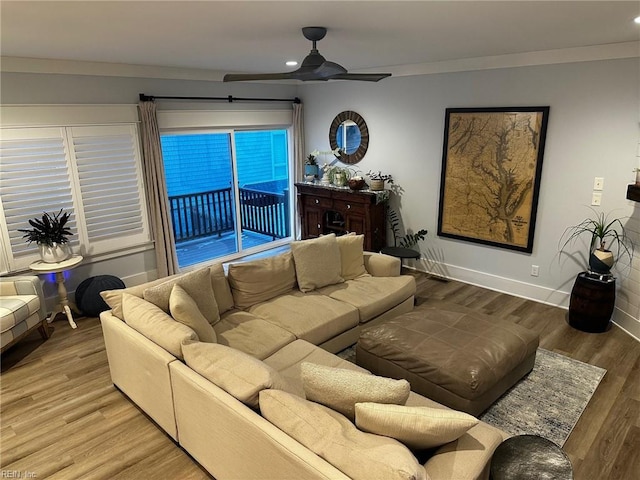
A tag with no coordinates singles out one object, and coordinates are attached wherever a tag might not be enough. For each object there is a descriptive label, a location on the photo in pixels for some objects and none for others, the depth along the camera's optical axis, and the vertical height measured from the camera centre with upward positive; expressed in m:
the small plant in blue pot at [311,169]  6.47 -0.42
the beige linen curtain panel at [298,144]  6.59 -0.06
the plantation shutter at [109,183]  4.56 -0.43
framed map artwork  4.50 -0.40
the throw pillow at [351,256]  4.17 -1.10
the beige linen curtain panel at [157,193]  4.91 -0.57
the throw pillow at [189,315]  2.72 -1.07
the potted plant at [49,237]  4.06 -0.85
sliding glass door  6.08 -0.74
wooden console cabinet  5.62 -0.99
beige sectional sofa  1.88 -1.31
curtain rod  4.87 +0.55
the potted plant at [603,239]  3.89 -0.97
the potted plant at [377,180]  5.64 -0.52
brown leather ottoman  2.69 -1.40
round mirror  5.96 +0.05
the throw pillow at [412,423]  1.74 -1.12
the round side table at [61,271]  4.04 -1.15
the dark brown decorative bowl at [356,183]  5.68 -0.57
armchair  3.46 -1.33
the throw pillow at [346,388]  1.86 -1.06
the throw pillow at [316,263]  3.88 -1.09
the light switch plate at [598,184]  4.12 -0.46
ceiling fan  2.91 +0.46
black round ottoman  4.37 -1.48
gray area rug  2.78 -1.80
